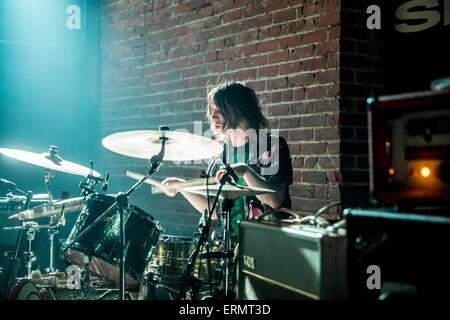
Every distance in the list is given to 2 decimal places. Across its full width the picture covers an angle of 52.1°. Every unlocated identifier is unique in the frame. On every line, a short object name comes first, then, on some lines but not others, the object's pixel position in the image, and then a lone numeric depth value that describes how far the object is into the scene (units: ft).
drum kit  8.14
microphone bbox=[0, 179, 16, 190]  10.02
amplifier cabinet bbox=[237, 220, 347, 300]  4.78
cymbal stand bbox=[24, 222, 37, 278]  10.09
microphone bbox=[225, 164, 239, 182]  6.77
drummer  8.27
